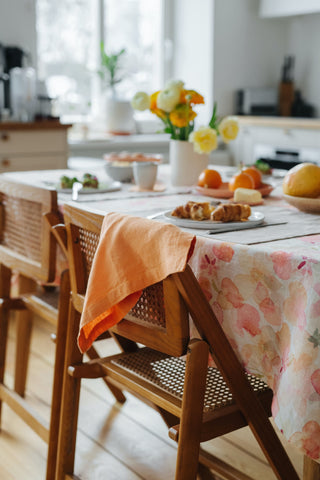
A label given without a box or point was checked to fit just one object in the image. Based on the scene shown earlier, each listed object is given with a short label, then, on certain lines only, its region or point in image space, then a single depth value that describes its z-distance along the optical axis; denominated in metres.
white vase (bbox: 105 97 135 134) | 4.64
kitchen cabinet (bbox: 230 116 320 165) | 4.22
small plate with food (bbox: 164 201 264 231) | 1.48
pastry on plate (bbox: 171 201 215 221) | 1.53
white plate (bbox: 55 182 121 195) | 2.02
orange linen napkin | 1.18
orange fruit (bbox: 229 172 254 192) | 1.98
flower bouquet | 2.12
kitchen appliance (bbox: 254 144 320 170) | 4.21
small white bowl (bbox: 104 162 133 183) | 2.32
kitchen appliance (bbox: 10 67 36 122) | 3.59
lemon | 1.67
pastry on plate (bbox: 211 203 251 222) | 1.51
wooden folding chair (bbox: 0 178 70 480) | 1.76
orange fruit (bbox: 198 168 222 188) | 2.04
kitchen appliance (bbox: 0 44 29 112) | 3.85
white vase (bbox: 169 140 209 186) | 2.24
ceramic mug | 2.10
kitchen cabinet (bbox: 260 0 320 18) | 4.45
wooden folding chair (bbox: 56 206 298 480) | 1.24
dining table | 1.14
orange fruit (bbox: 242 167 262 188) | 2.03
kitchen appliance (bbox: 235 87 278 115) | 4.84
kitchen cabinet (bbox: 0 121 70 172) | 3.47
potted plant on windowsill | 4.59
